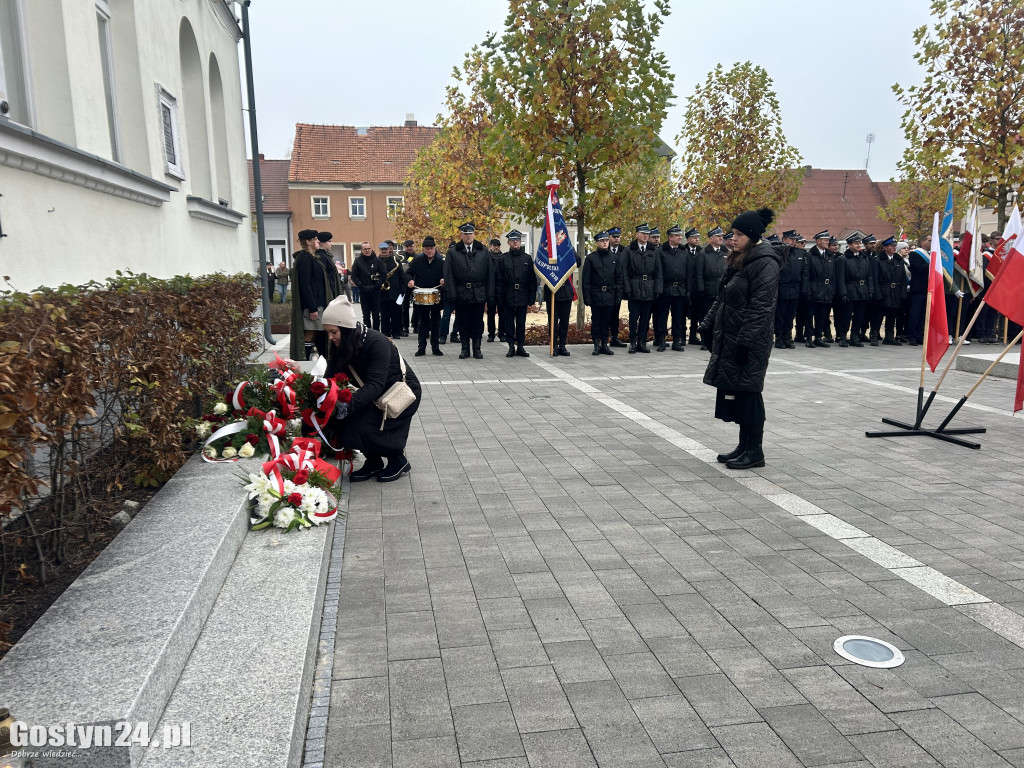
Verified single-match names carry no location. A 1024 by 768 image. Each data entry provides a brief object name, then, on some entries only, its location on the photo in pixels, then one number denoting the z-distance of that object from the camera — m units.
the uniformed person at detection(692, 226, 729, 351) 14.76
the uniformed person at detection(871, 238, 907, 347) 15.89
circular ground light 3.42
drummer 14.45
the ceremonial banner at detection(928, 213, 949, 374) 7.53
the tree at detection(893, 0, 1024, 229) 15.89
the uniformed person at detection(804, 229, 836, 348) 15.39
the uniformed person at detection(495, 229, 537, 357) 14.13
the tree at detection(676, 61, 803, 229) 22.86
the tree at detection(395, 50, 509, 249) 24.20
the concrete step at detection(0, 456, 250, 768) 2.40
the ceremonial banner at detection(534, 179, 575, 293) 14.57
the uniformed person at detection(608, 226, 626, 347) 14.40
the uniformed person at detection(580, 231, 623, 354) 14.21
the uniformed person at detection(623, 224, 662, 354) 14.34
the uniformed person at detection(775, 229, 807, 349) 15.05
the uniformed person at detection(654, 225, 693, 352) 14.62
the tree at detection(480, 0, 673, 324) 15.55
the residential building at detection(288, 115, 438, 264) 54.47
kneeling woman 5.77
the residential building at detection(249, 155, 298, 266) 56.91
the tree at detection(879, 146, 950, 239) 34.24
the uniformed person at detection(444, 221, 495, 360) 13.80
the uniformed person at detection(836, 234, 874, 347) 15.61
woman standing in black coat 6.14
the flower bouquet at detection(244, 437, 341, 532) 4.67
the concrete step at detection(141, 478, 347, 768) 2.57
